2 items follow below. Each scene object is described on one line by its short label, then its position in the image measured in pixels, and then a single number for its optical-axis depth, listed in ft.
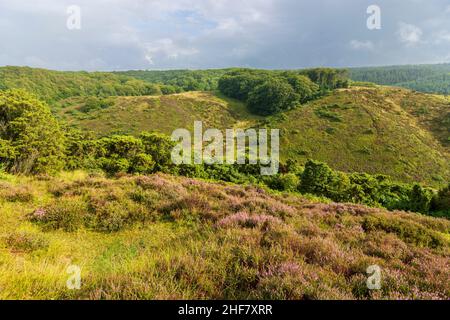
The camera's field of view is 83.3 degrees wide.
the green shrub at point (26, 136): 47.62
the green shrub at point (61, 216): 24.12
